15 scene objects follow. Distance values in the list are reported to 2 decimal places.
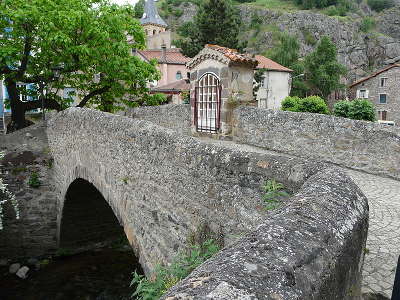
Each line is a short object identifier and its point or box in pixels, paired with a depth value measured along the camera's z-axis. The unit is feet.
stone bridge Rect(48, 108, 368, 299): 5.07
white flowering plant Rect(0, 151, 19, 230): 34.99
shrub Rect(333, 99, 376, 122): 50.06
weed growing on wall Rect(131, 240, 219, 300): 10.43
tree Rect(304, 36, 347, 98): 154.71
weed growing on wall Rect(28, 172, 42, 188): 36.68
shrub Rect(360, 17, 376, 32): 228.43
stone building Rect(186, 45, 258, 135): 35.76
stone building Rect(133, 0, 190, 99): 118.28
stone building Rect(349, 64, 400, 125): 116.16
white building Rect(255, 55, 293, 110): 131.23
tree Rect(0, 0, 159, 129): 36.45
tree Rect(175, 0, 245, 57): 81.76
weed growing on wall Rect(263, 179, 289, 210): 9.83
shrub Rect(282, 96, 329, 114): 60.39
